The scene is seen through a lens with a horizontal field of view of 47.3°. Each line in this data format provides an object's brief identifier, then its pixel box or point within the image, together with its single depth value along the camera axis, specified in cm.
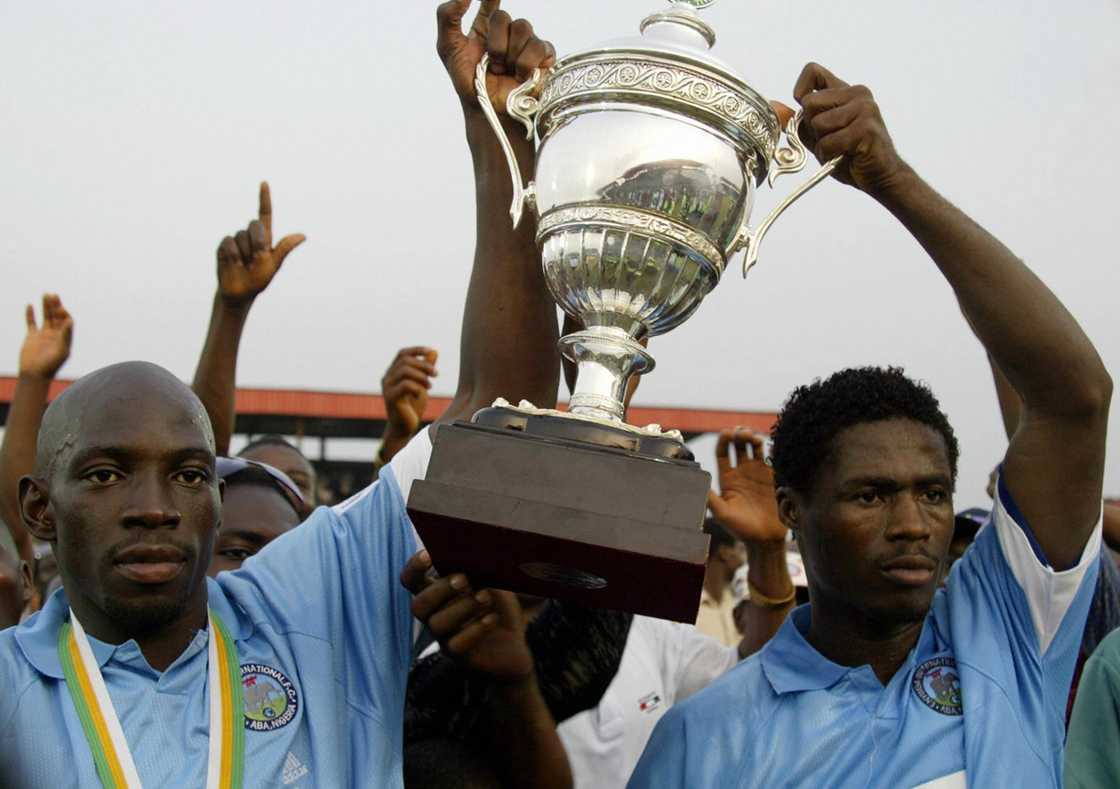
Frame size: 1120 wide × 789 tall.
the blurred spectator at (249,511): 309
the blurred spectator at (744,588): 455
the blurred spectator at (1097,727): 210
